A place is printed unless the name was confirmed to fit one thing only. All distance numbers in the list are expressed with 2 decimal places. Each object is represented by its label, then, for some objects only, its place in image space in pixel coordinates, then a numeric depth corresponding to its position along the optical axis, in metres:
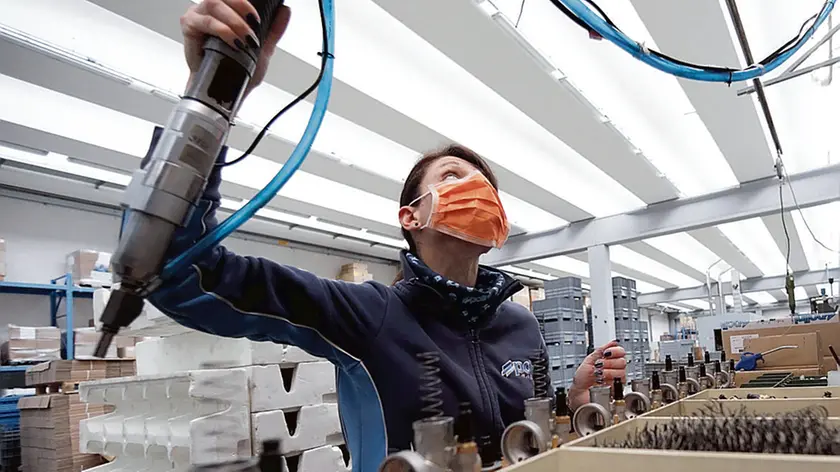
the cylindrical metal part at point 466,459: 0.60
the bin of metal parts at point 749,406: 1.23
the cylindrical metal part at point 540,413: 0.77
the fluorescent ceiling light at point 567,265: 8.62
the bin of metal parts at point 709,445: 0.65
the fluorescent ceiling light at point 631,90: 2.90
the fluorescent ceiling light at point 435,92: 2.83
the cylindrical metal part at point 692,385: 1.57
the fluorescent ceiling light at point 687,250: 7.47
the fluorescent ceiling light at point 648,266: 8.14
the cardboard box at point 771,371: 2.66
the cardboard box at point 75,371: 3.61
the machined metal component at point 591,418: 0.94
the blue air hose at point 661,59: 1.08
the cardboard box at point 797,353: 2.91
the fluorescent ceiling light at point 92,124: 3.30
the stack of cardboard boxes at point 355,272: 6.41
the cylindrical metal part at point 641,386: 1.21
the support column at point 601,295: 6.00
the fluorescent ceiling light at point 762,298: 13.33
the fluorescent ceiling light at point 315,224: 5.18
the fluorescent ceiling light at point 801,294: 13.35
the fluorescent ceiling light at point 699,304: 13.82
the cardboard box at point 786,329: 3.11
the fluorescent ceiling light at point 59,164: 3.87
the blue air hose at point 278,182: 0.57
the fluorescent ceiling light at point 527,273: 8.90
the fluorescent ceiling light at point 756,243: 7.07
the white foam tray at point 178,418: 2.15
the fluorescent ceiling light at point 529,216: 5.96
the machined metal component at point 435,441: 0.59
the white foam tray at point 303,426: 2.33
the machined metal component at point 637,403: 1.14
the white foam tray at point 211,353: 2.38
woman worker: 0.80
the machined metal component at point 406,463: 0.52
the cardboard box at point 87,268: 4.48
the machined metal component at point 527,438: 0.72
